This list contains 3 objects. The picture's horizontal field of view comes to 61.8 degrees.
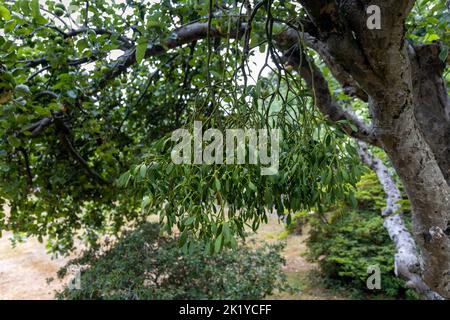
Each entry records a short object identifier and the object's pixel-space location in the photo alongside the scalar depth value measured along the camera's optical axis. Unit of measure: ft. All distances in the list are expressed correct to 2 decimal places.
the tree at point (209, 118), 2.85
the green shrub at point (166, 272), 9.81
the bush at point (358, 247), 15.11
